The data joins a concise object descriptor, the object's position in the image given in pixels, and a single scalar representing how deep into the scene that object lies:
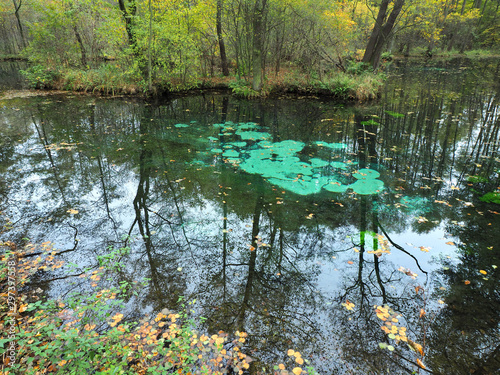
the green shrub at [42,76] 14.92
